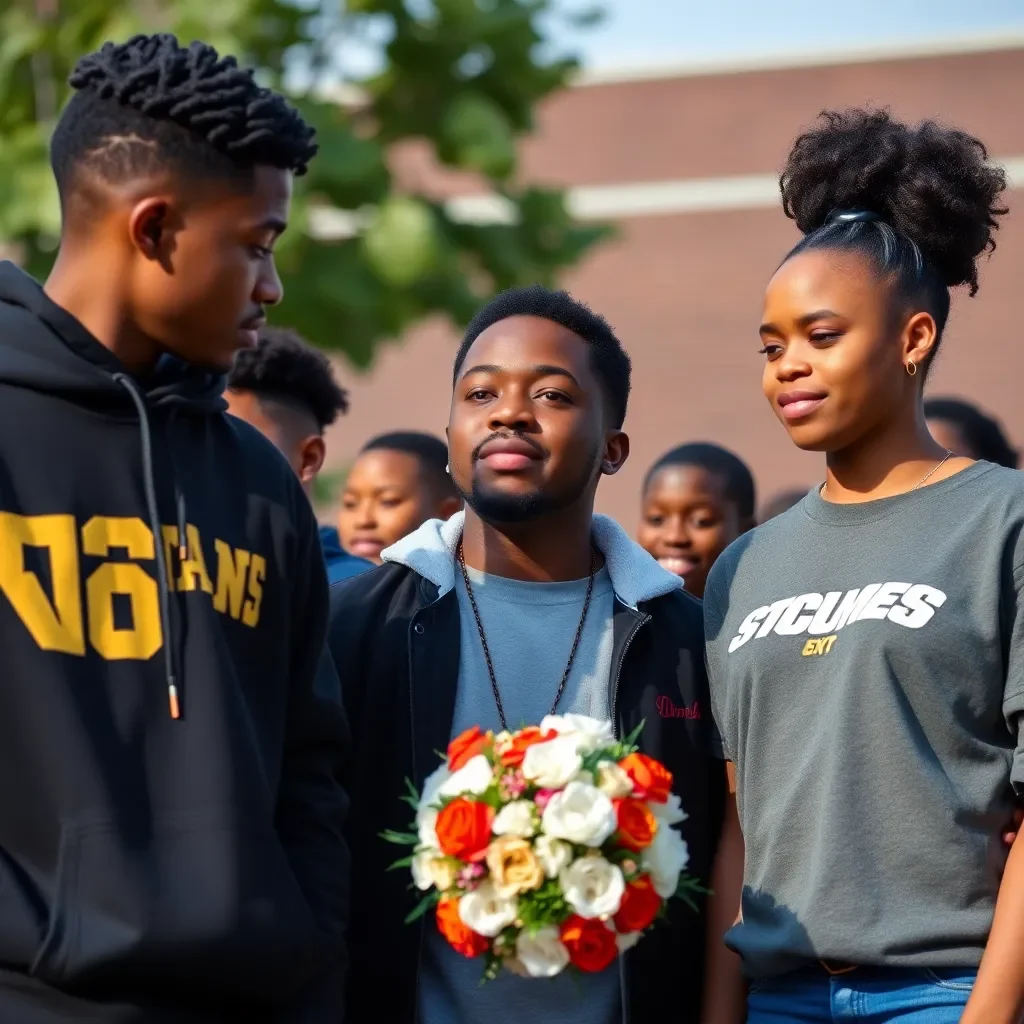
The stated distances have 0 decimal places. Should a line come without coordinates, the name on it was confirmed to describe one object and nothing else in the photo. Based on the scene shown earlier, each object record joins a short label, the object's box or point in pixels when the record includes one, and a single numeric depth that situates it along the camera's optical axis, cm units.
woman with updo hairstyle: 346
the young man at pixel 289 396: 608
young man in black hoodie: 281
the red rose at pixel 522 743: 337
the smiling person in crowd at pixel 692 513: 718
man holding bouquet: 390
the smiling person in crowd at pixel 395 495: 723
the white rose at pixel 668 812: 344
